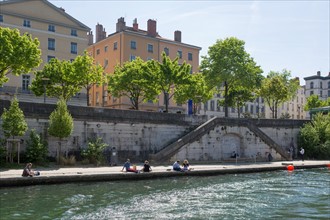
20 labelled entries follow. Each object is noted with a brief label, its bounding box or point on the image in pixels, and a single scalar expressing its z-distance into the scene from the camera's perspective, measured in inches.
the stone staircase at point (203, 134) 1371.8
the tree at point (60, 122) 1157.1
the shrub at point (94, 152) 1243.2
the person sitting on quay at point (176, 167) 1132.3
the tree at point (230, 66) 1855.3
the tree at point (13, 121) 1065.6
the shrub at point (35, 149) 1117.7
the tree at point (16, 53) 1314.0
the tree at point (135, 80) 1752.0
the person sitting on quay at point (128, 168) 1055.6
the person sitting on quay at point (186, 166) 1140.6
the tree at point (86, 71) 1646.2
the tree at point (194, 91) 1979.1
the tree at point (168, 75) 1740.9
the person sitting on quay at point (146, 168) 1073.2
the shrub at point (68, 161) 1189.7
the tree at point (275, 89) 2342.5
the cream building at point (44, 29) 1918.1
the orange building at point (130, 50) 2390.5
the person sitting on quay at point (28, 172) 874.1
